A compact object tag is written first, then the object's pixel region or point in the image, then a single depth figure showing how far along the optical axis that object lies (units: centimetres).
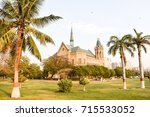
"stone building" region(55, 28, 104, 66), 11262
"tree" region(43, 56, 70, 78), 8358
